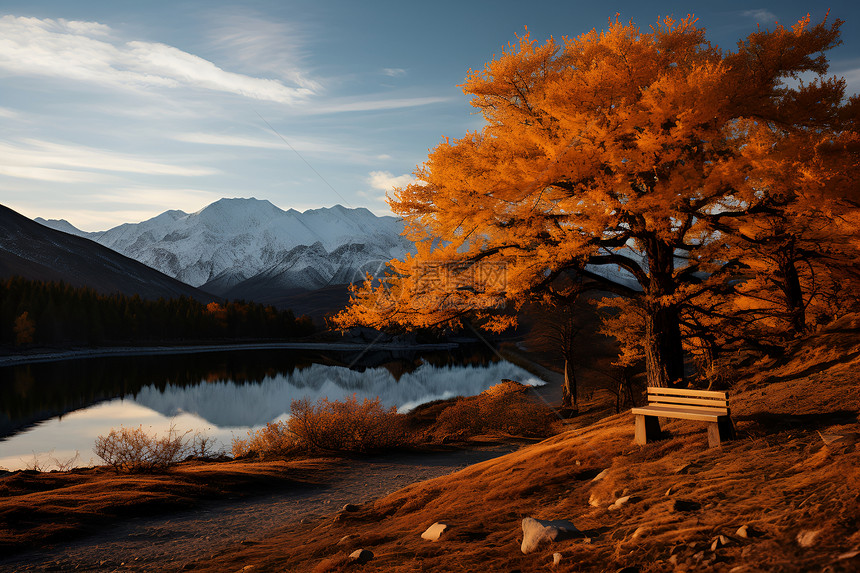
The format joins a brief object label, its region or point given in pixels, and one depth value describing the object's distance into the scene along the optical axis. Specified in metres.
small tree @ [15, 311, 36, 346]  89.38
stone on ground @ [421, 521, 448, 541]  7.23
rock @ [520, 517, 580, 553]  5.94
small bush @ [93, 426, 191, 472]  15.15
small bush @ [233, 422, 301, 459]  19.80
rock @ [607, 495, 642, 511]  6.86
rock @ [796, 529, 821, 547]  4.46
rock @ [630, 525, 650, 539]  5.41
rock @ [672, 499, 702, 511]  6.05
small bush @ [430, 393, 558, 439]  28.73
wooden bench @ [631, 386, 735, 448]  8.99
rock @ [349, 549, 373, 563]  6.75
